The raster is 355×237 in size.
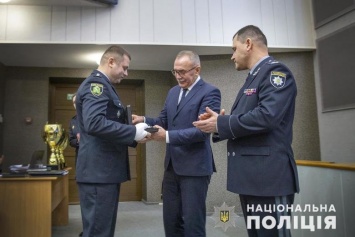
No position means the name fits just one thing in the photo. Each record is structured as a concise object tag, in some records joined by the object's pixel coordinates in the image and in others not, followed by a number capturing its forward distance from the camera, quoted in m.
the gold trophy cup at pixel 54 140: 2.89
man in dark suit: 1.60
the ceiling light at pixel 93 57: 4.03
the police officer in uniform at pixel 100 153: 1.46
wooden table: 2.32
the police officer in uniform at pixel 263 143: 1.25
